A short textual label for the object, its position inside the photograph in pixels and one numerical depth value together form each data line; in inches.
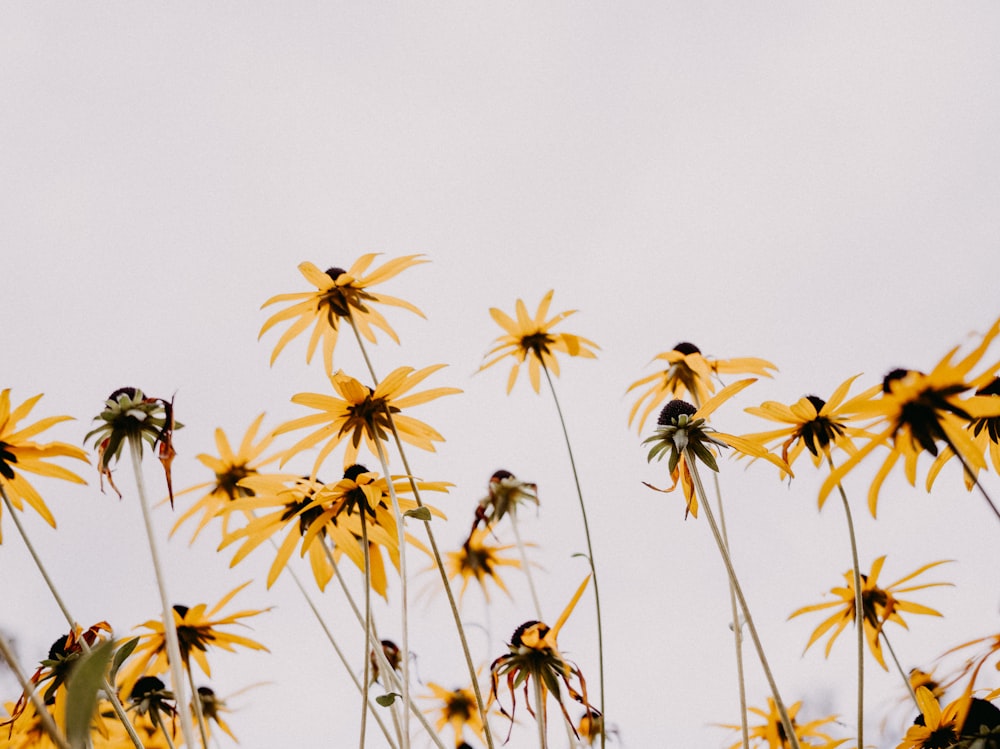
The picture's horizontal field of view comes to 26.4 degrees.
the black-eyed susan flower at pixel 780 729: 41.1
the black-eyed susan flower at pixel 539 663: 35.5
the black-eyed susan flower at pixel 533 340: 42.8
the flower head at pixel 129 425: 34.9
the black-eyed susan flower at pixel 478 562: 45.2
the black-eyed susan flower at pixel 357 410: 36.0
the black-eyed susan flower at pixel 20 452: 34.9
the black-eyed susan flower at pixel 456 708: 45.6
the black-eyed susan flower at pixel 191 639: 39.0
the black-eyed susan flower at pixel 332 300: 38.6
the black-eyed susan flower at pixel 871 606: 38.9
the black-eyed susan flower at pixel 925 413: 29.9
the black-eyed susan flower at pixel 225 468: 41.3
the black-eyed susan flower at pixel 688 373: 40.2
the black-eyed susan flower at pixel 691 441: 35.7
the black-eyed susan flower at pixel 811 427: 36.2
